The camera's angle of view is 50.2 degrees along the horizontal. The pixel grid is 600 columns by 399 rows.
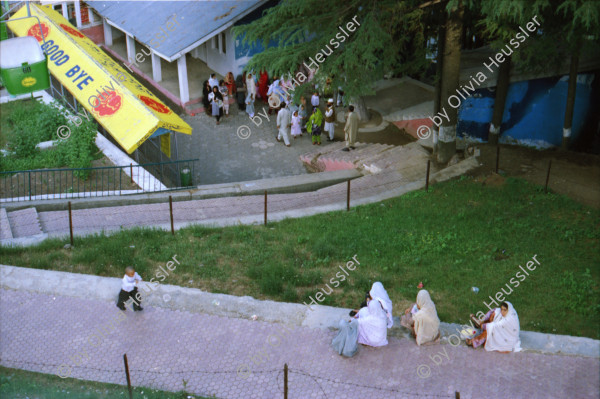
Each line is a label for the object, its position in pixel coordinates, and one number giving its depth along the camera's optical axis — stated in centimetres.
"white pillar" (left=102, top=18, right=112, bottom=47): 2711
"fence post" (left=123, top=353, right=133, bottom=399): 863
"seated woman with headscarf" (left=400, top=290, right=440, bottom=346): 974
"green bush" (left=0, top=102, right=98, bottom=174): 1709
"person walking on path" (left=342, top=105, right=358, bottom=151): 1806
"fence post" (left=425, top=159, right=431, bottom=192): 1502
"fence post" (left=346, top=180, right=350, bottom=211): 1428
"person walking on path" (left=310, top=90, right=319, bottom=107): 2084
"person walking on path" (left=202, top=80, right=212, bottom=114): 2173
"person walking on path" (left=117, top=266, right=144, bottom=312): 1066
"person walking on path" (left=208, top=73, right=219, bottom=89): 2148
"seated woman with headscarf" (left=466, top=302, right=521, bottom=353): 946
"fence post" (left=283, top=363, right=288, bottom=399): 812
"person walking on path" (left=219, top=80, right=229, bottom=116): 2122
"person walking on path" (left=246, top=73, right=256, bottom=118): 2142
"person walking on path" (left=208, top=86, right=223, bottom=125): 2109
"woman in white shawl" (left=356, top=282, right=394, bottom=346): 973
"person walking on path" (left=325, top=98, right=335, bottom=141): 1970
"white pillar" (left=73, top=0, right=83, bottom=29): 2631
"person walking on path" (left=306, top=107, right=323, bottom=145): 1980
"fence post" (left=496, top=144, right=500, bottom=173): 1551
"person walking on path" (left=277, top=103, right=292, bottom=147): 1947
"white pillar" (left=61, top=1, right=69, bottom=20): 2662
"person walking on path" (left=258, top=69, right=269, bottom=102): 2238
